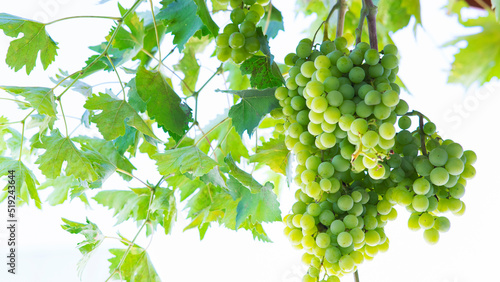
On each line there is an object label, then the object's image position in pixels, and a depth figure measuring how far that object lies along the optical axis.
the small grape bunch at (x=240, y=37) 1.60
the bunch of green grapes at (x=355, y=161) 1.51
